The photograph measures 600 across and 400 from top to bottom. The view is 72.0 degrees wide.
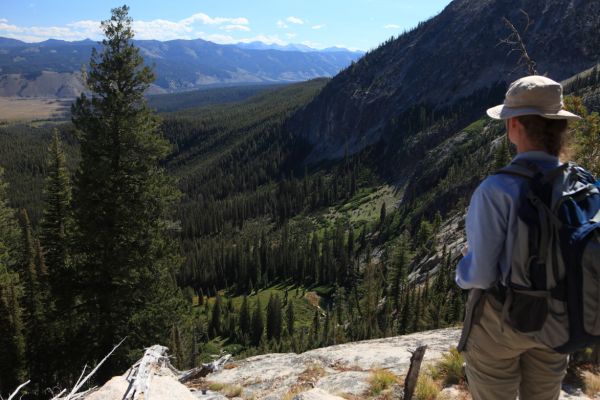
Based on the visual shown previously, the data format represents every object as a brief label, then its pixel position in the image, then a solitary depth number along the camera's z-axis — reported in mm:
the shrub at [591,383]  7820
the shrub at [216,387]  10070
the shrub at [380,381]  8742
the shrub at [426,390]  7691
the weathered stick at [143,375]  5387
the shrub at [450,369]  8445
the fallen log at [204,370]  10773
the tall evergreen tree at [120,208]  13797
